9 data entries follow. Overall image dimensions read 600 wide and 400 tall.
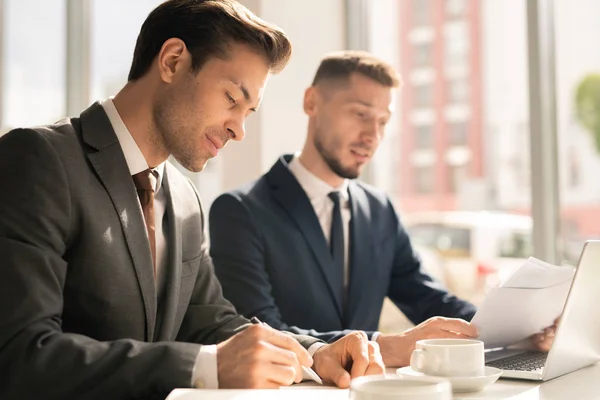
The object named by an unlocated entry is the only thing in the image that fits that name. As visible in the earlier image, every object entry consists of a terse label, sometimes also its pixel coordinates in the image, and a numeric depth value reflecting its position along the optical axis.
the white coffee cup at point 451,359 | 1.27
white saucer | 1.25
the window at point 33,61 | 4.19
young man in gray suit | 1.29
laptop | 1.36
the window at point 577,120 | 2.87
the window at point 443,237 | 3.37
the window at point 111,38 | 4.18
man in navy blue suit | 2.42
